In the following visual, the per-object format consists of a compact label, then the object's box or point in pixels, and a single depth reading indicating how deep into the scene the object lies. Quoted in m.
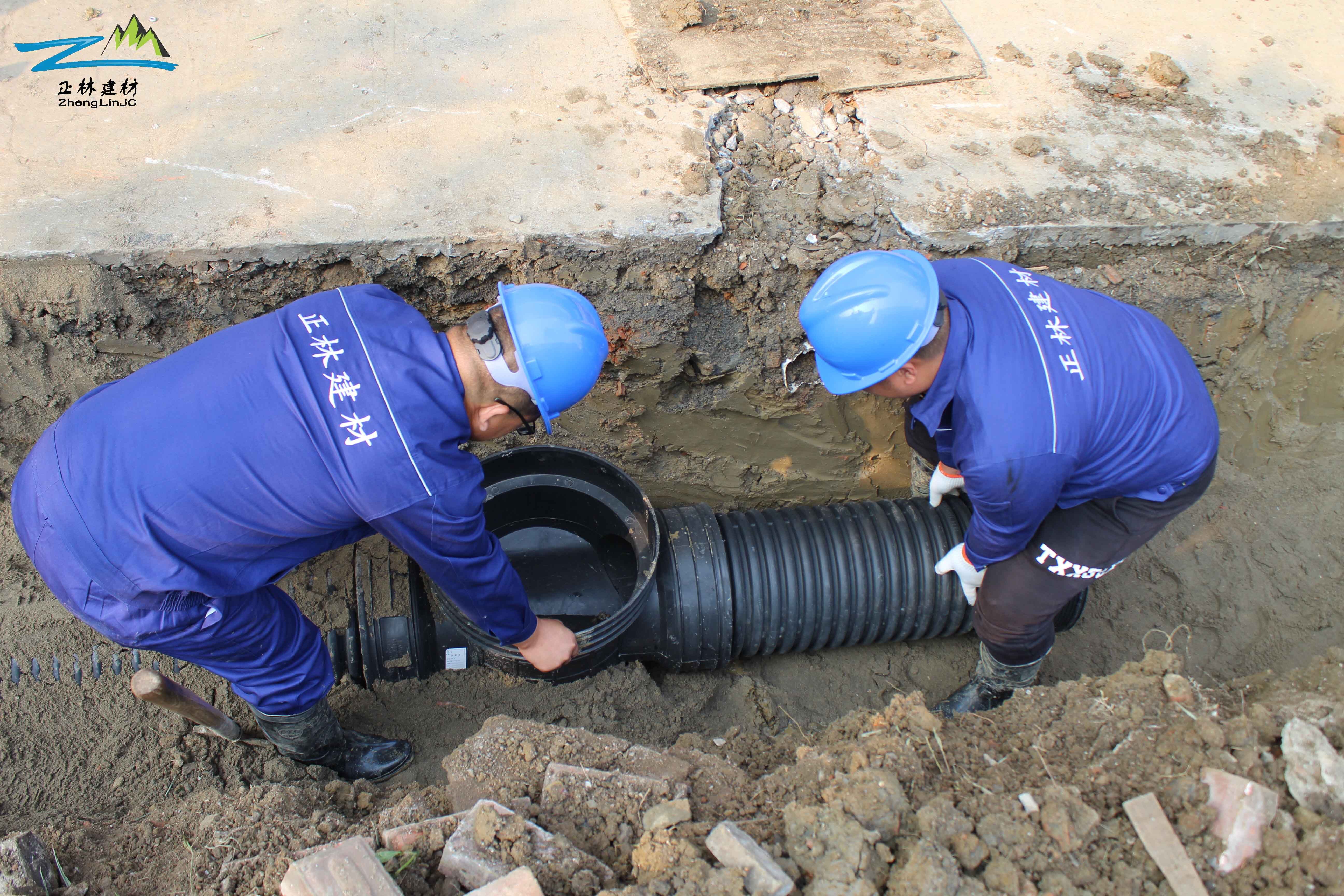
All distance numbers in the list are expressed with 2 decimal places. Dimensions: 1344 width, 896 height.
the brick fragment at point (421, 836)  1.56
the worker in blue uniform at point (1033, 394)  1.72
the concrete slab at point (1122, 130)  2.54
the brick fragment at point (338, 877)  1.38
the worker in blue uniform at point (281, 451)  1.62
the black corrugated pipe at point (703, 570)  2.50
